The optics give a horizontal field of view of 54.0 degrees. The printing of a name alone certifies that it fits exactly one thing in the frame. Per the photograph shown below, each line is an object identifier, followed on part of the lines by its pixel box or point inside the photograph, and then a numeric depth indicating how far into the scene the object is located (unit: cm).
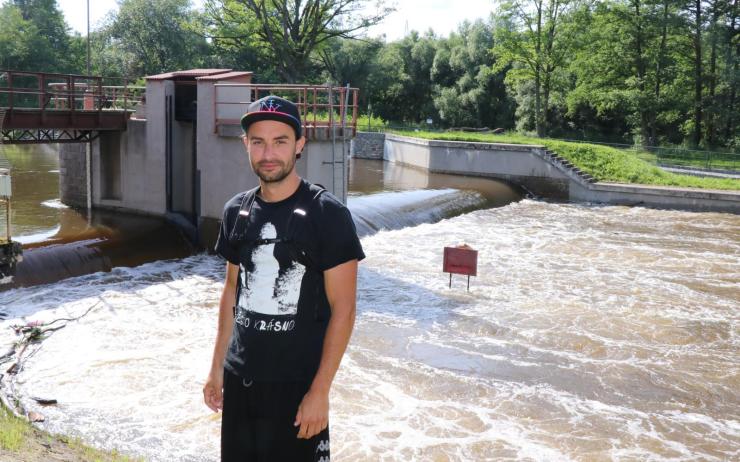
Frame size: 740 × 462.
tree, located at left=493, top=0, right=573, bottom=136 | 3850
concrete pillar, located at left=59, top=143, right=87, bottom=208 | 1912
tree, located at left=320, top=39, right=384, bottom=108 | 5178
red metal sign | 1255
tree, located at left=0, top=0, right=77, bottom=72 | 5566
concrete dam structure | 1555
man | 263
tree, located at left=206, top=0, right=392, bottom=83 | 3628
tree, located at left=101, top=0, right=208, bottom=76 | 5059
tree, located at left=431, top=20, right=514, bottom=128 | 5000
